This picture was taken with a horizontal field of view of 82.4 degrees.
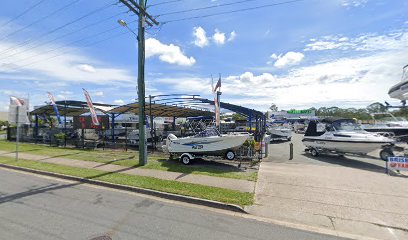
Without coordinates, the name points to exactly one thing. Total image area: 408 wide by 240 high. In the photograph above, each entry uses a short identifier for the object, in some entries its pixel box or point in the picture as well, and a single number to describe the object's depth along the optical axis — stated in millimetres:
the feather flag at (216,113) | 11209
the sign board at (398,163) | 8711
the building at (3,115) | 76488
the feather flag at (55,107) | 21314
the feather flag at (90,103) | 15734
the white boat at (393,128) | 18816
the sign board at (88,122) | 17062
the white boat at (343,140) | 11469
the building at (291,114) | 75500
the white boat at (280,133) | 23156
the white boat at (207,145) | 10531
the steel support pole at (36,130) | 21914
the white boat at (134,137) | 19609
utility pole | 10816
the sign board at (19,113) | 12211
